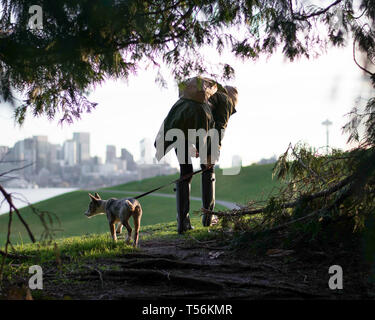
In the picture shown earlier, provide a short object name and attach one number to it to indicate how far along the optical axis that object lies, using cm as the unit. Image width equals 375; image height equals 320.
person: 535
